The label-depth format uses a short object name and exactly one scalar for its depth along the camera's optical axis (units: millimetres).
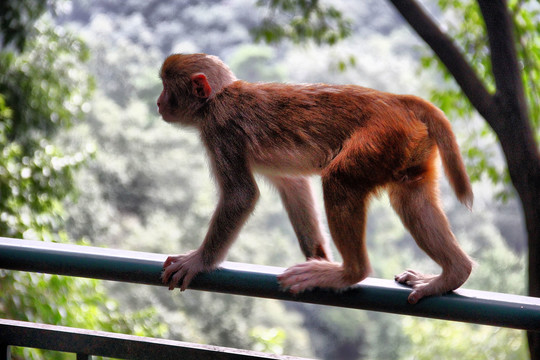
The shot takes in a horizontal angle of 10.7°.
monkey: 4072
